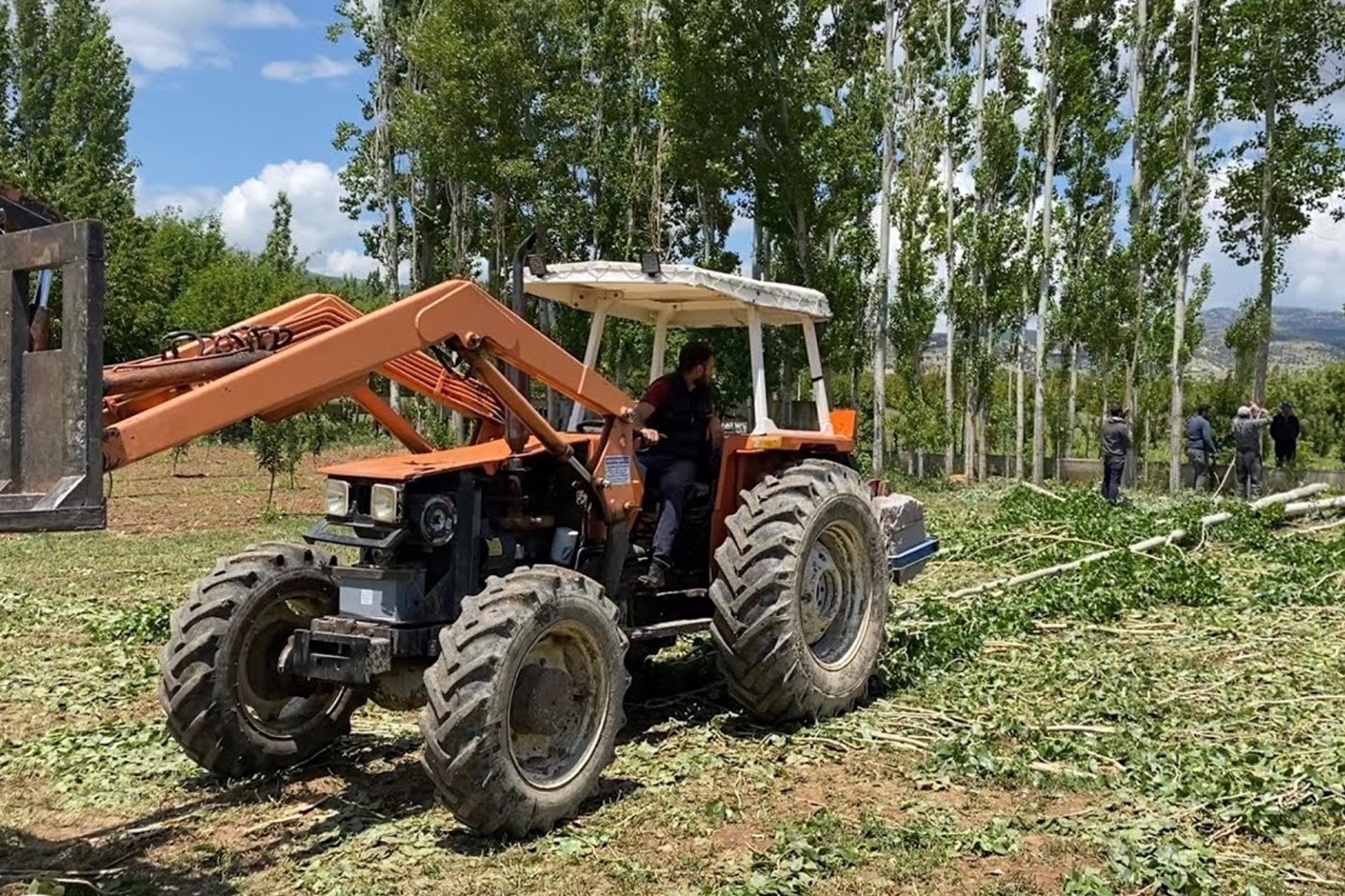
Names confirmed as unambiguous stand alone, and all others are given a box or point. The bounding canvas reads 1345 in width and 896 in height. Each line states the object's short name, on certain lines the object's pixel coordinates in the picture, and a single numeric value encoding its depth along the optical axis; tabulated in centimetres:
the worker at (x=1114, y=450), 1997
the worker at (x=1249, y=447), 2147
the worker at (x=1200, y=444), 2339
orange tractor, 421
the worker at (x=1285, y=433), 2514
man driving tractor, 670
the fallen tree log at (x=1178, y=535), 1059
